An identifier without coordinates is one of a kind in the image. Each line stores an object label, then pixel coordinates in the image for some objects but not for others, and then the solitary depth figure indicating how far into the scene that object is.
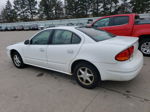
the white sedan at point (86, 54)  2.39
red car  4.65
